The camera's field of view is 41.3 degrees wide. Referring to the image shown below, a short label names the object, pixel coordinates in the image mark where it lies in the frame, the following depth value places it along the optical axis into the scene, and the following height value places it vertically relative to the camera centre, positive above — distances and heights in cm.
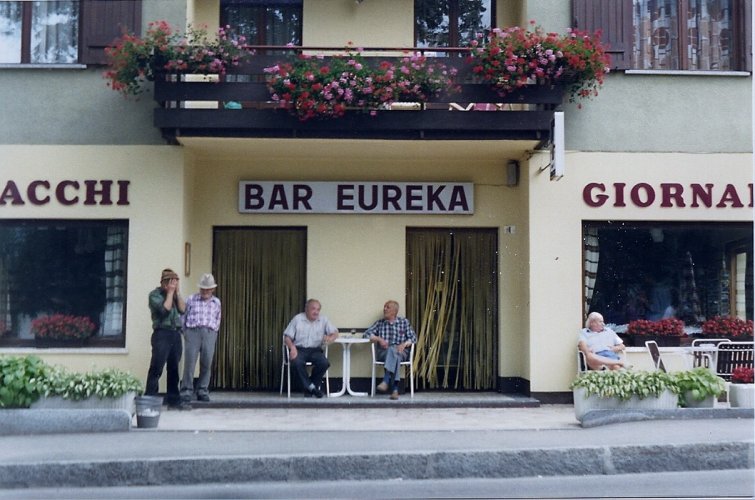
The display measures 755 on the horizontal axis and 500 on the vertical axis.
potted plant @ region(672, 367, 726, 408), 1101 -105
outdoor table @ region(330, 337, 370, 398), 1348 -93
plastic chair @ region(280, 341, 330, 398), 1339 -109
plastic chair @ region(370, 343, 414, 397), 1345 -96
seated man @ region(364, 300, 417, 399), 1340 -65
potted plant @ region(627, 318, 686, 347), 1352 -52
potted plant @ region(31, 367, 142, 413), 1041 -104
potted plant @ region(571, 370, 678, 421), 1085 -106
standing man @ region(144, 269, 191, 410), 1209 -40
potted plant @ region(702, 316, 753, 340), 1359 -47
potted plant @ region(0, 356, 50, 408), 1027 -95
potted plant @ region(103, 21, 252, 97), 1227 +290
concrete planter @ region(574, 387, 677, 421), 1088 -119
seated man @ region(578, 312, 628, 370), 1301 -65
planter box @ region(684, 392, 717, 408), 1104 -119
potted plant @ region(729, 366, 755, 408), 1116 -107
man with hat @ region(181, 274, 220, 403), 1262 -53
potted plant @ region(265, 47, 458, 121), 1212 +252
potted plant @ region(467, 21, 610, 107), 1235 +290
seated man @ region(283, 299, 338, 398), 1330 -68
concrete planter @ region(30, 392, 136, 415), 1042 -118
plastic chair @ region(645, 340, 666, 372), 1309 -78
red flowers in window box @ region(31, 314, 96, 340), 1325 -50
